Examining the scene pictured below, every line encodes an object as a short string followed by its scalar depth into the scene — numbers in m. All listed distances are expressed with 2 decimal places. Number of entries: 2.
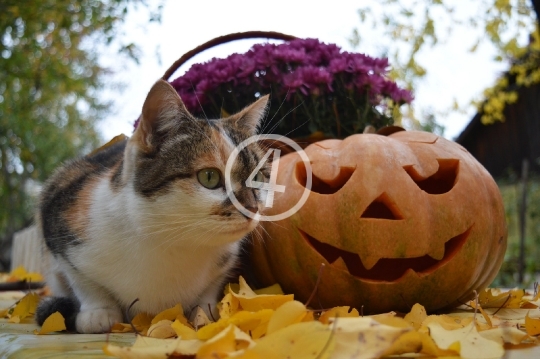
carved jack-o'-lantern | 0.74
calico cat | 0.69
